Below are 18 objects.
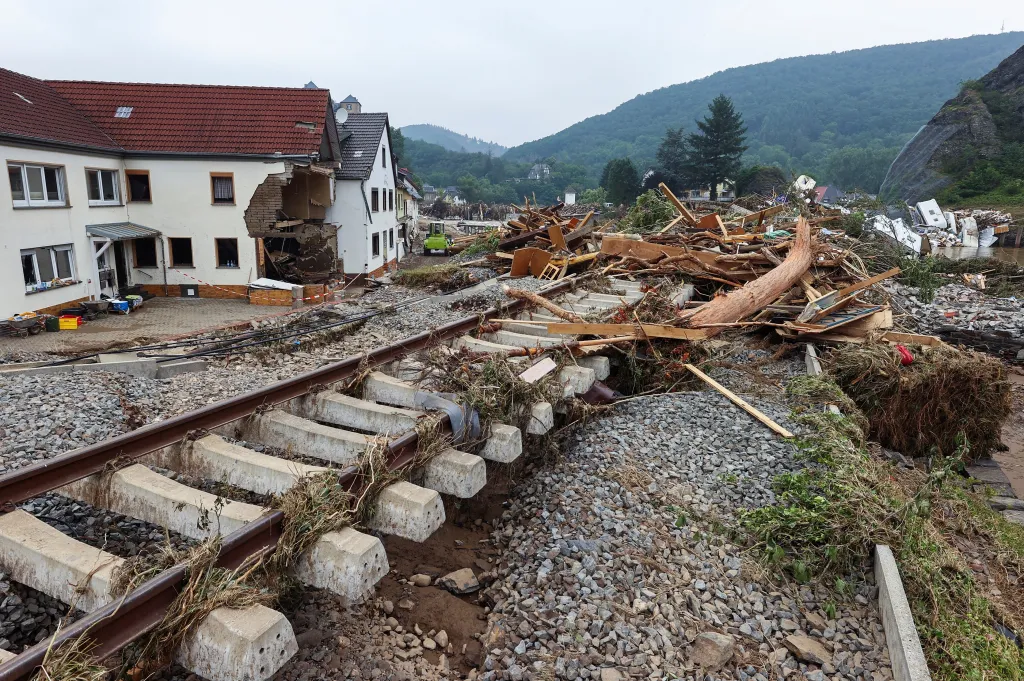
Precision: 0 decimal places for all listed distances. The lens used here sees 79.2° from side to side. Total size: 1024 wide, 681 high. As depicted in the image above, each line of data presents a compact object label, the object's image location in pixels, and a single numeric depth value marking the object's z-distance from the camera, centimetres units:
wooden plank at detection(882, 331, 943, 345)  884
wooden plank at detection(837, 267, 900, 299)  1076
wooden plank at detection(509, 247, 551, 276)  1562
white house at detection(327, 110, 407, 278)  2800
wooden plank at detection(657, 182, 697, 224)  1703
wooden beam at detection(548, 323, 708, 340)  721
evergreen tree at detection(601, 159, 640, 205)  8025
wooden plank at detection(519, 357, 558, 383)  567
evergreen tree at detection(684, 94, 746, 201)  7644
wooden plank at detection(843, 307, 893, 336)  941
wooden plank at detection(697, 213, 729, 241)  1691
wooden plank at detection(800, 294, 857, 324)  957
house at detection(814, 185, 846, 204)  9388
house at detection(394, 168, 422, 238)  4185
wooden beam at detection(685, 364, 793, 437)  604
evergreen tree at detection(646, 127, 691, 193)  8056
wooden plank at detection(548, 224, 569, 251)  1702
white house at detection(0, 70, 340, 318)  1981
